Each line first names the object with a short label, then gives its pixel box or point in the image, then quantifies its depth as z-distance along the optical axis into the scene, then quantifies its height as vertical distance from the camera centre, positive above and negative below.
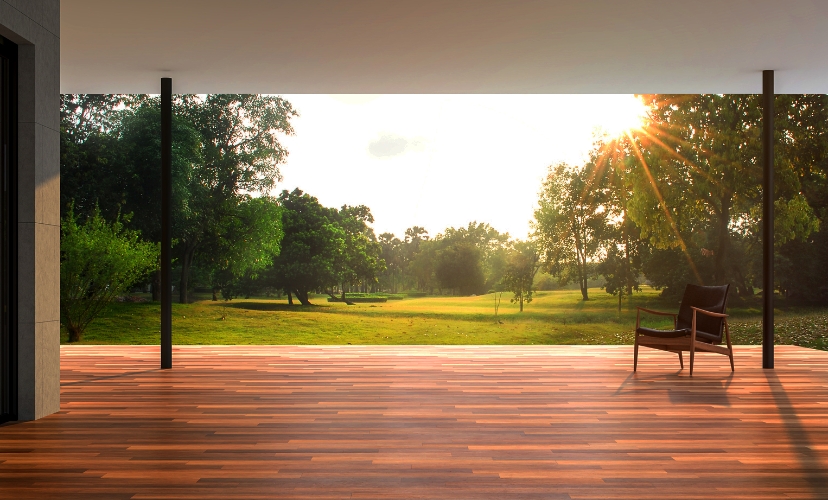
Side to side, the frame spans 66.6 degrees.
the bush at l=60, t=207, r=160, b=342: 10.12 -0.27
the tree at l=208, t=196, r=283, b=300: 13.62 +0.13
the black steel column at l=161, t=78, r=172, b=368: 6.62 +0.15
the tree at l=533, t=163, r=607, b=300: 13.73 +0.59
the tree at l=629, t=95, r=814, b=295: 12.91 +1.38
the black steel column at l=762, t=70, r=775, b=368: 6.63 +0.39
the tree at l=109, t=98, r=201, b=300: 12.80 +1.62
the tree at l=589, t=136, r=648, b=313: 13.64 +0.06
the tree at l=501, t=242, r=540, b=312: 13.79 -0.32
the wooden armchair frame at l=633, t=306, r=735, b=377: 6.22 -0.92
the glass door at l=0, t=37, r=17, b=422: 4.31 +0.16
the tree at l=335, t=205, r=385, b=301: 14.09 +0.04
